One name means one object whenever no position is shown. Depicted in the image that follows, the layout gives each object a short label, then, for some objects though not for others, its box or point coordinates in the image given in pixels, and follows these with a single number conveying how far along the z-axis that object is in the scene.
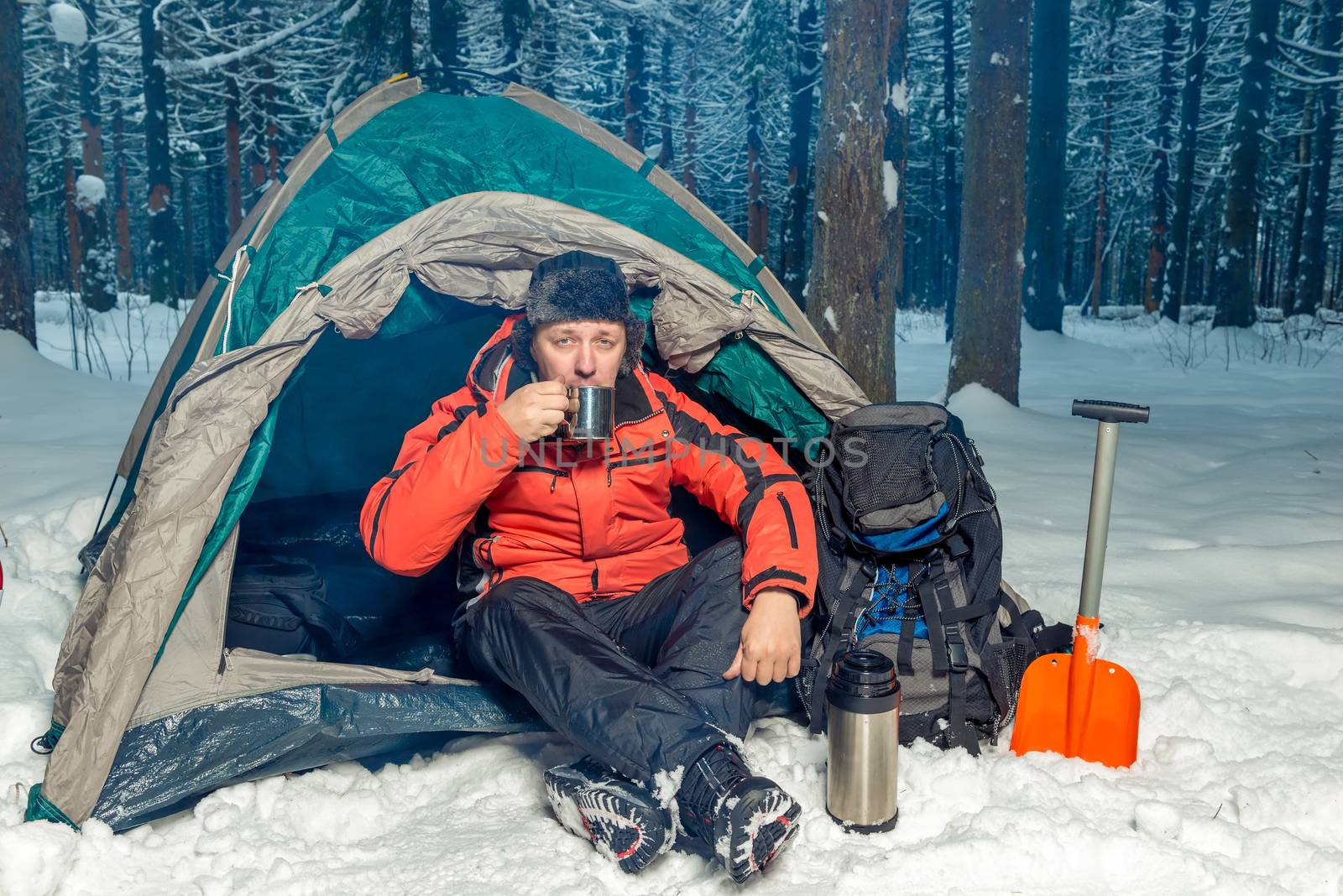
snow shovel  2.05
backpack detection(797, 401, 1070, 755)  2.18
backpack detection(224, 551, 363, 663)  2.34
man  1.76
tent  1.94
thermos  1.81
